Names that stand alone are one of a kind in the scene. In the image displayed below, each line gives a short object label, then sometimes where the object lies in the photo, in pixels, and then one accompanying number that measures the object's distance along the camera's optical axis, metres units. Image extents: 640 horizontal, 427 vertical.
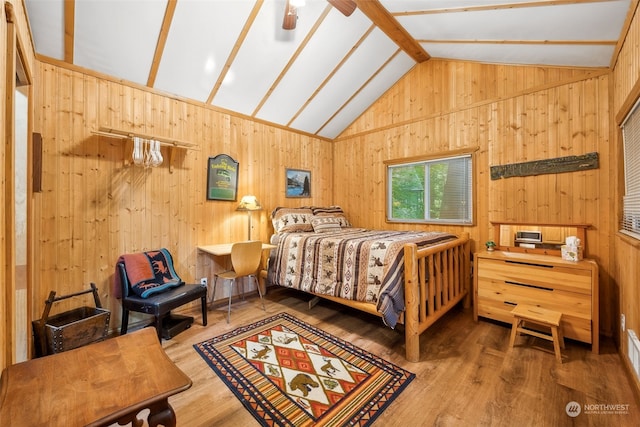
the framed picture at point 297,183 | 4.27
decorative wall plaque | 2.61
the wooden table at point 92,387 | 0.85
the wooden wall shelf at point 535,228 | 2.62
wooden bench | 2.12
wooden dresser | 2.27
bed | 2.19
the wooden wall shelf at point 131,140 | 2.52
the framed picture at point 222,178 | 3.37
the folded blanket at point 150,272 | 2.47
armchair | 2.29
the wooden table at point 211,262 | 3.25
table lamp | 3.50
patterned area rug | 1.62
